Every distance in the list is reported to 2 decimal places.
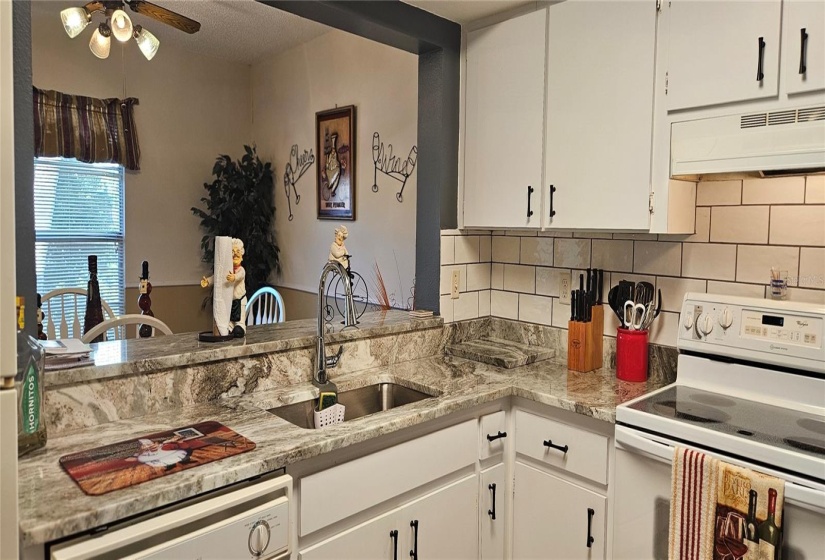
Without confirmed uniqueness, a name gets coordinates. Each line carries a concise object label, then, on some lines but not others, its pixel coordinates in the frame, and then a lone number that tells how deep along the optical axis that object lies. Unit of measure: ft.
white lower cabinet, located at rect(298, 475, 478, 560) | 5.15
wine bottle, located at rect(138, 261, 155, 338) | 8.46
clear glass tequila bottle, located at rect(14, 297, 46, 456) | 4.23
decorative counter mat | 4.02
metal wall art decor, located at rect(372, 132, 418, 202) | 11.20
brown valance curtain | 12.99
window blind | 13.34
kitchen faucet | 6.25
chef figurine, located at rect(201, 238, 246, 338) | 6.02
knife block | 7.07
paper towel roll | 5.98
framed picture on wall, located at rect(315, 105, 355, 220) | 12.59
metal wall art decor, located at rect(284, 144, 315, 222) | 13.97
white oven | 4.71
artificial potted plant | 14.87
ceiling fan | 8.16
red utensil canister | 6.67
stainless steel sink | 6.20
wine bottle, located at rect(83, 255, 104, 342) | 8.07
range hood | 4.98
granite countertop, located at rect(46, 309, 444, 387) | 5.12
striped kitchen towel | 4.86
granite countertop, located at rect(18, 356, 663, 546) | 3.68
